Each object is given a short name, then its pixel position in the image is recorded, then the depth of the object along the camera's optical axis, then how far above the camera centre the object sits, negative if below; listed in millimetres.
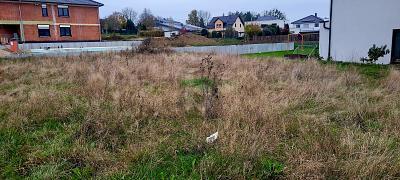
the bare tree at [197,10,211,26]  89538 +10905
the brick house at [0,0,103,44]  30086 +3588
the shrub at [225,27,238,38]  48906 +3077
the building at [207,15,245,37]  69325 +6861
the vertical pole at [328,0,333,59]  15227 +791
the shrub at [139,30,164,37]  41500 +2730
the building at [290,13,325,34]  57375 +5327
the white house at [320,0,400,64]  12629 +977
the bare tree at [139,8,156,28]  51450 +5342
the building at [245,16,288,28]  70438 +7541
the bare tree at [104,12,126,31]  47750 +4794
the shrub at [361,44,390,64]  12383 -76
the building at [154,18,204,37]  63694 +5886
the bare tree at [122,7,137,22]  74338 +9923
